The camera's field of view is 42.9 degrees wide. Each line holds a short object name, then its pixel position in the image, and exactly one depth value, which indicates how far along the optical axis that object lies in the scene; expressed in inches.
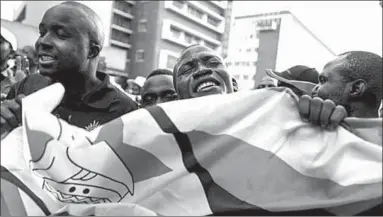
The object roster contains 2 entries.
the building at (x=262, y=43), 462.8
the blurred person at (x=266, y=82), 140.6
